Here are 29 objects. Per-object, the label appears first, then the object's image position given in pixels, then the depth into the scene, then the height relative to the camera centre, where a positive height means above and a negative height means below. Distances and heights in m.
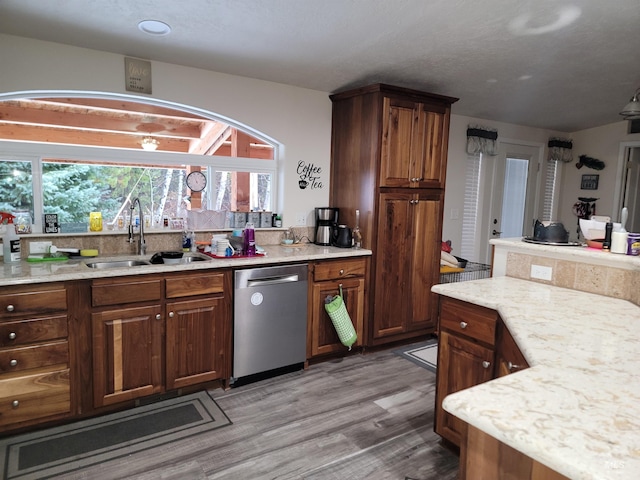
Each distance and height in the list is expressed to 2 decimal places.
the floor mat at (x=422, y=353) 3.53 -1.31
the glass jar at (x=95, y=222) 3.08 -0.21
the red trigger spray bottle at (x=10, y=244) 2.60 -0.34
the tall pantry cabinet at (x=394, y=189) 3.58 +0.12
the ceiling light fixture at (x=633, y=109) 2.89 +0.69
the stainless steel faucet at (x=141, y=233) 3.11 -0.29
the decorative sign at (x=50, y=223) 2.93 -0.22
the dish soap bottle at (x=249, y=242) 3.16 -0.33
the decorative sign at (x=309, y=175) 3.88 +0.22
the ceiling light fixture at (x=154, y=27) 2.54 +1.01
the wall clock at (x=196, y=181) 3.47 +0.12
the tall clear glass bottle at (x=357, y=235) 3.72 -0.29
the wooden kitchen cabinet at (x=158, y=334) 2.52 -0.87
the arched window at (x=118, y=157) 2.88 +0.27
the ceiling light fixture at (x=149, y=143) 3.28 +0.39
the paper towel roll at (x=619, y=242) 2.15 -0.16
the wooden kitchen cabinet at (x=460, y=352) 2.05 -0.73
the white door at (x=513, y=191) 5.46 +0.21
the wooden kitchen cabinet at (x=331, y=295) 3.35 -0.78
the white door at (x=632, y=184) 5.56 +0.35
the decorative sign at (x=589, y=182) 5.85 +0.38
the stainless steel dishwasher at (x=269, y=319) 2.97 -0.87
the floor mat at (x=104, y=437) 2.15 -1.36
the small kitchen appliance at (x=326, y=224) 3.82 -0.21
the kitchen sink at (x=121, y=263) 2.90 -0.48
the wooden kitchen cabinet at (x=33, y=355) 2.25 -0.90
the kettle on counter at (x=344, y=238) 3.69 -0.32
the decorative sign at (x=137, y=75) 3.02 +0.84
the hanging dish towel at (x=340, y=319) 3.34 -0.93
